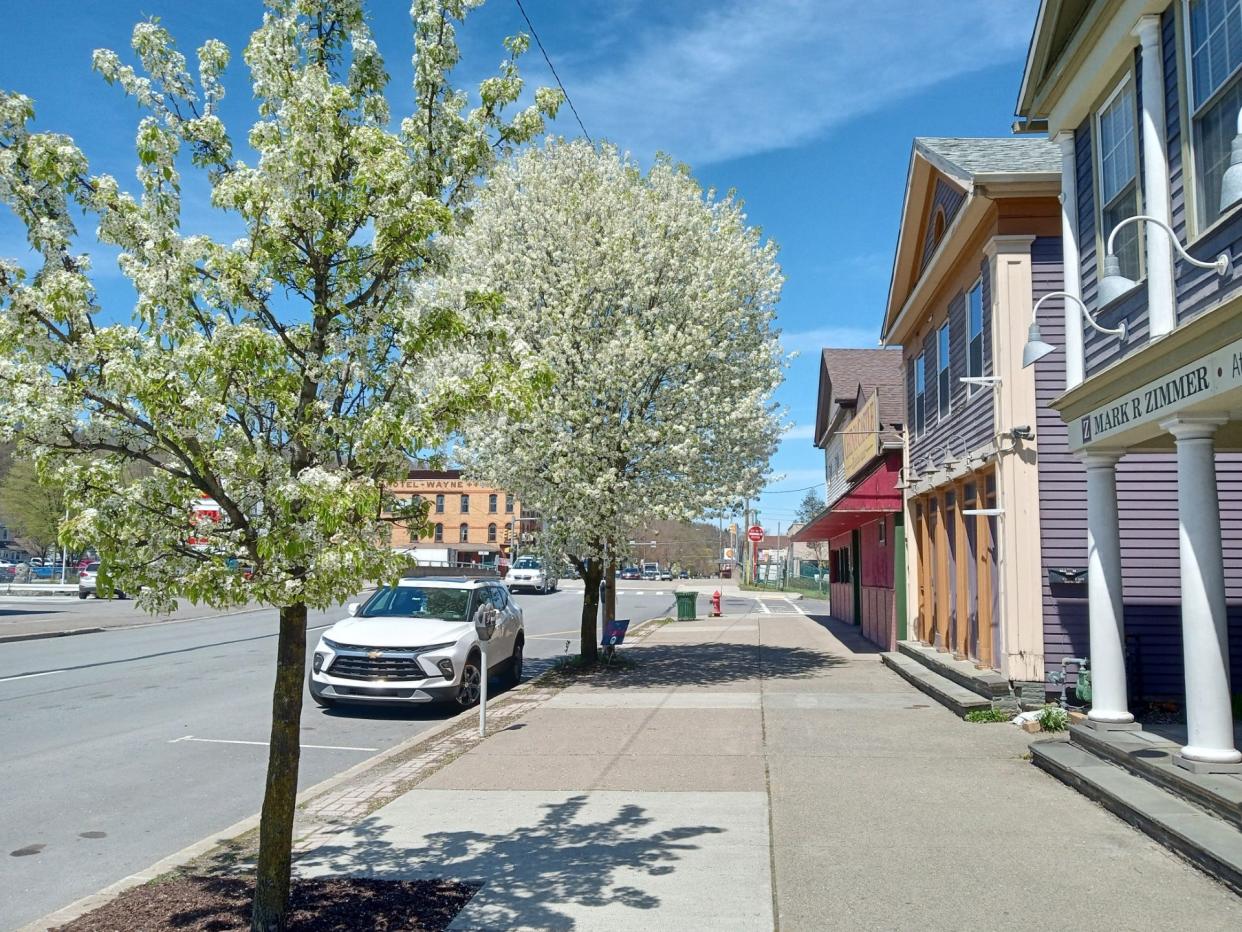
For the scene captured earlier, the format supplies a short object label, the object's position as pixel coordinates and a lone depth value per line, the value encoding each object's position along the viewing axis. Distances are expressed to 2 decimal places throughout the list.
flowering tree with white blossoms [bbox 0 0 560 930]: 4.32
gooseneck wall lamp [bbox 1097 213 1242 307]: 6.61
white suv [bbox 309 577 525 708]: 12.27
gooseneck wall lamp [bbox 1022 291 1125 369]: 7.99
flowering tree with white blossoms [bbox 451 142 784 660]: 15.13
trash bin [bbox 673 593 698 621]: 32.53
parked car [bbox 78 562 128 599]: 35.50
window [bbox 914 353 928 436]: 16.97
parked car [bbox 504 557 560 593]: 49.97
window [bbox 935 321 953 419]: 15.34
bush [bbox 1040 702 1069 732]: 10.31
